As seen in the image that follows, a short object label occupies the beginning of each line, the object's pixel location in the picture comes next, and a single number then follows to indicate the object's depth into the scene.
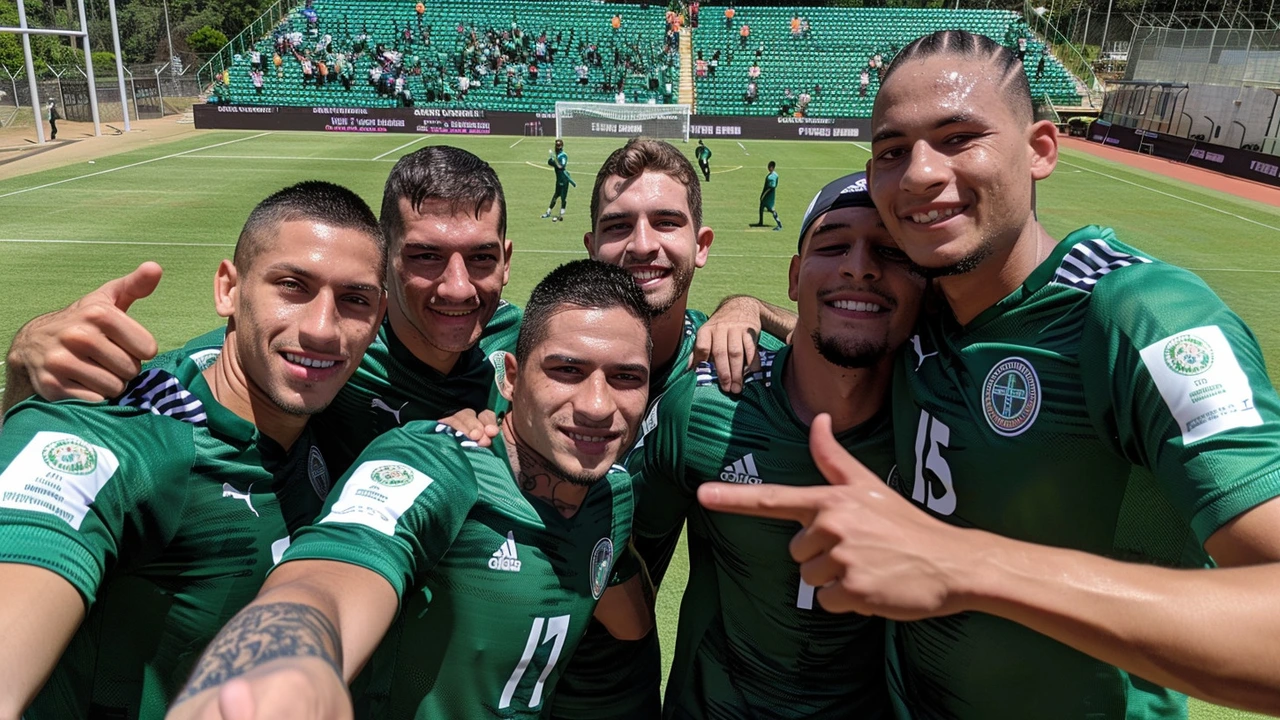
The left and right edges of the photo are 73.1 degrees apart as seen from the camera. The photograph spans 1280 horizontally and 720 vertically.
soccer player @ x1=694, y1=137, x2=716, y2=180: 23.94
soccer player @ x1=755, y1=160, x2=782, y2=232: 18.58
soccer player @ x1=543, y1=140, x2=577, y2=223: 19.36
